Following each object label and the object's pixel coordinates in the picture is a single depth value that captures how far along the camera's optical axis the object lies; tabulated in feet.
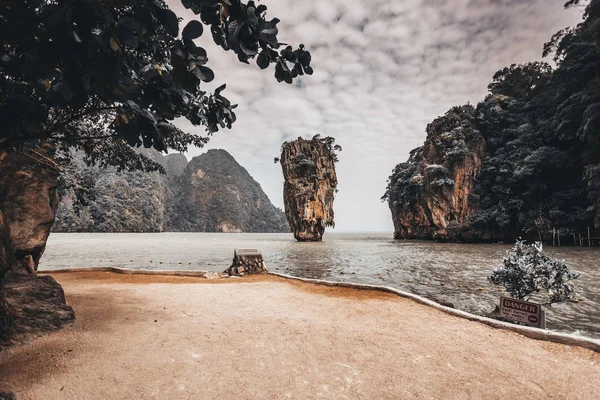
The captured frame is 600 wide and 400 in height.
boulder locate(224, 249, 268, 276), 31.89
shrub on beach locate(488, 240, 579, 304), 17.40
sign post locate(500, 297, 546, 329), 14.47
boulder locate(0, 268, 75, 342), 11.33
